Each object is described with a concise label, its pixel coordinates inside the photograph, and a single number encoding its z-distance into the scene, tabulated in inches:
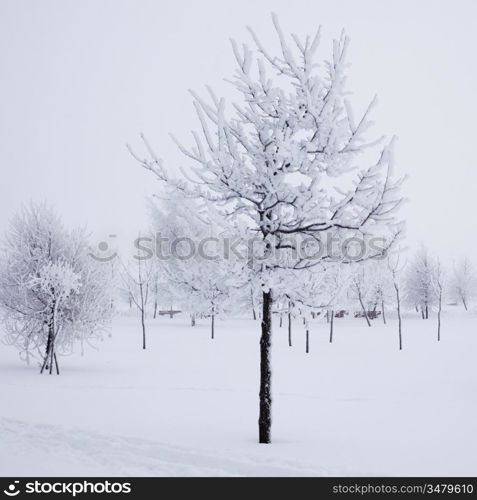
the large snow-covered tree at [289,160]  304.5
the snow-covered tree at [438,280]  1321.9
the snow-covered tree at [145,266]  1184.2
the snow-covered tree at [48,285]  743.7
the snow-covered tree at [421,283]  2264.5
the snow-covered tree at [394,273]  1114.3
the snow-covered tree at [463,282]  2910.9
